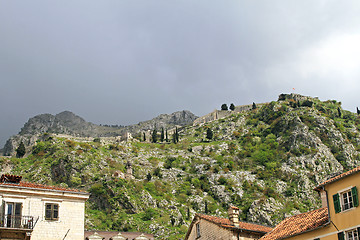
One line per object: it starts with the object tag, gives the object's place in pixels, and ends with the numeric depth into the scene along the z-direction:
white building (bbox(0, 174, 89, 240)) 32.97
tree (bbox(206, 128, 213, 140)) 192.88
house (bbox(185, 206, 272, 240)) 38.81
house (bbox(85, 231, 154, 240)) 36.78
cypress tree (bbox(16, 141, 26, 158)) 162.50
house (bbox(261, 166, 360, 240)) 25.73
